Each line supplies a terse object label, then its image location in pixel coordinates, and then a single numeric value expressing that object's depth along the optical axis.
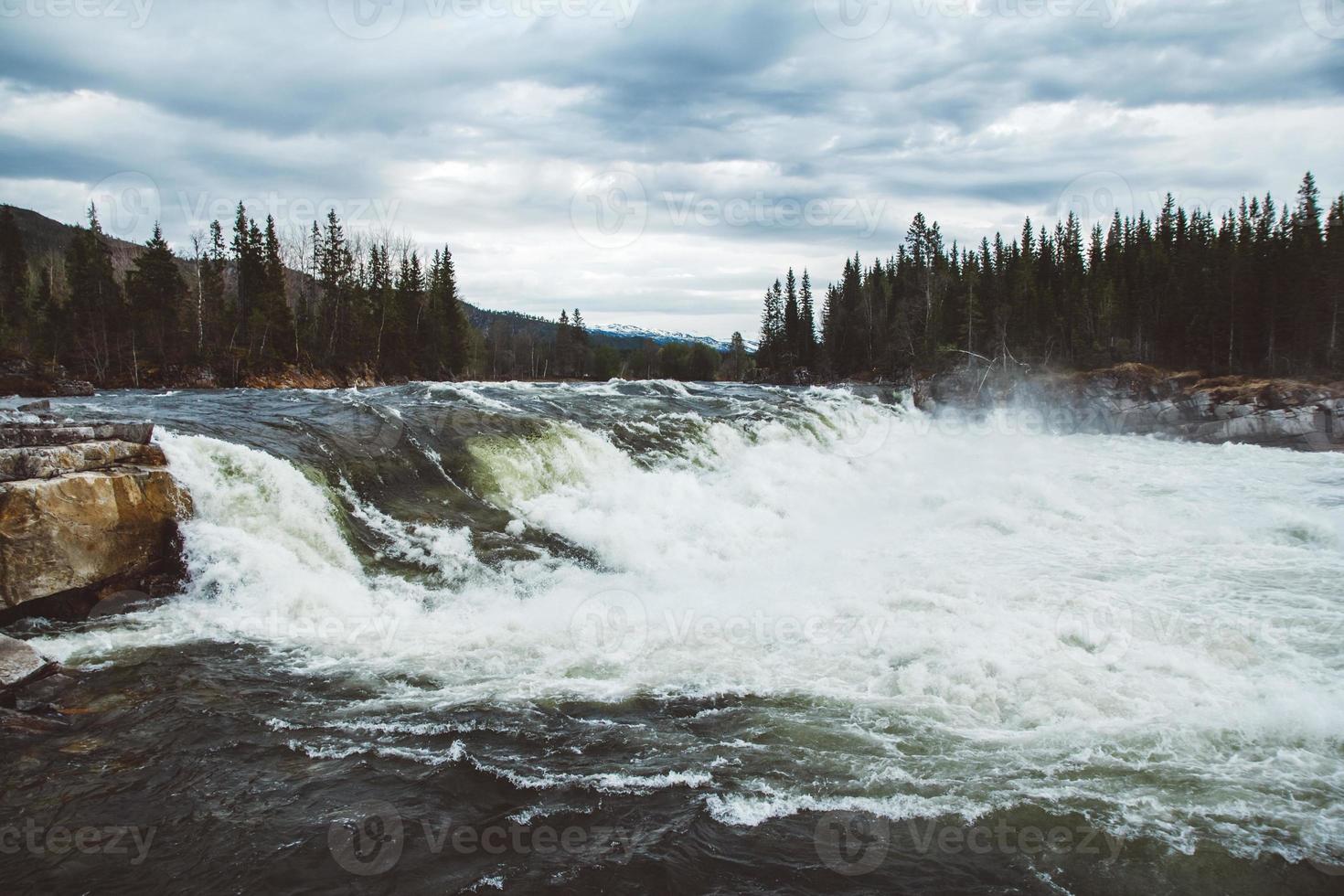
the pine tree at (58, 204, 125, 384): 38.93
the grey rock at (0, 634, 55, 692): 5.62
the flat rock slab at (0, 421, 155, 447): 7.85
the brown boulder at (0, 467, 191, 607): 7.19
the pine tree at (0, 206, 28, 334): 52.66
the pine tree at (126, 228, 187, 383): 41.44
